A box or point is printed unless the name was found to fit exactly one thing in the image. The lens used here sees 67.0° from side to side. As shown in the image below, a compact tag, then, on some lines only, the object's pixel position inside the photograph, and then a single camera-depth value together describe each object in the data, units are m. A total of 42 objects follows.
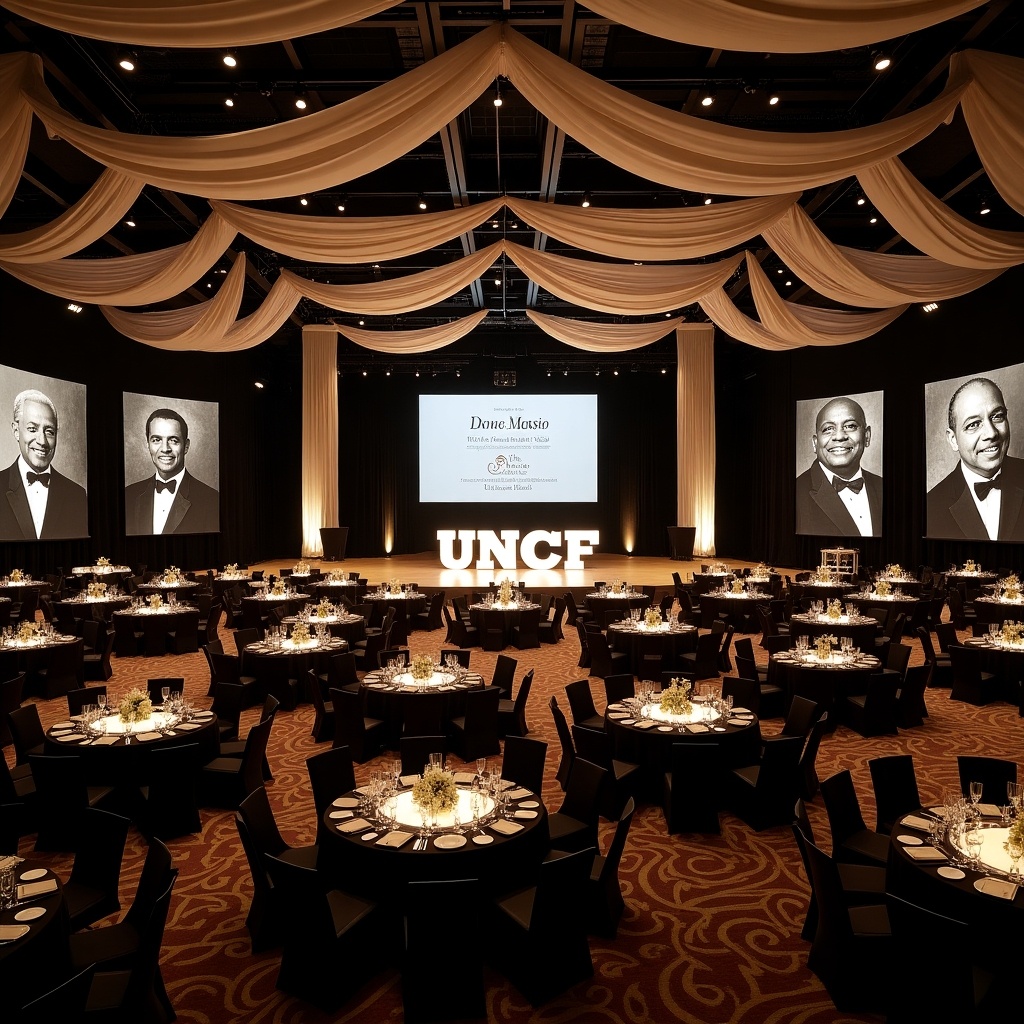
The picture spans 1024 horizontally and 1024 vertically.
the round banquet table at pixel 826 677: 6.85
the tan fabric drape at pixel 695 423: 18.58
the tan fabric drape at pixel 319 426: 18.14
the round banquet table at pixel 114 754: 4.69
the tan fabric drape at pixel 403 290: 9.86
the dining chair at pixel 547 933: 3.01
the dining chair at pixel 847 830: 3.73
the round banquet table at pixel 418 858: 3.24
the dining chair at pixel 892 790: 4.02
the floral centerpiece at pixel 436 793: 3.46
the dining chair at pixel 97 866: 3.34
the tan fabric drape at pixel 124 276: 9.20
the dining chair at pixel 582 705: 5.83
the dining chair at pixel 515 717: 6.43
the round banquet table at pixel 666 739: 4.95
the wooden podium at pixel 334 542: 18.09
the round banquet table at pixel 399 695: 6.07
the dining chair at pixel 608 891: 3.35
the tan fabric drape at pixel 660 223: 7.98
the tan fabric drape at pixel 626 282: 9.81
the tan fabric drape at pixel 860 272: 8.80
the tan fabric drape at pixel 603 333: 12.94
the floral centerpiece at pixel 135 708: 4.97
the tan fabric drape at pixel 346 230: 8.14
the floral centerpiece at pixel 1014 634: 7.77
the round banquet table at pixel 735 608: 11.52
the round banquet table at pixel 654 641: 8.50
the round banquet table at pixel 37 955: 2.49
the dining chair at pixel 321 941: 2.93
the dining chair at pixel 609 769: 4.68
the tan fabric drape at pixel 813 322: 11.32
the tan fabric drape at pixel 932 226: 7.41
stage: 15.42
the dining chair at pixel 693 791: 4.72
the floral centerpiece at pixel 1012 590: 9.90
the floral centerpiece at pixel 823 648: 7.11
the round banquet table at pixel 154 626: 10.15
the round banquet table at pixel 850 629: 8.73
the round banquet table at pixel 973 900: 2.77
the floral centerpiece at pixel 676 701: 5.20
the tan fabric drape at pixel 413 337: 13.39
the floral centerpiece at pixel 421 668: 6.31
